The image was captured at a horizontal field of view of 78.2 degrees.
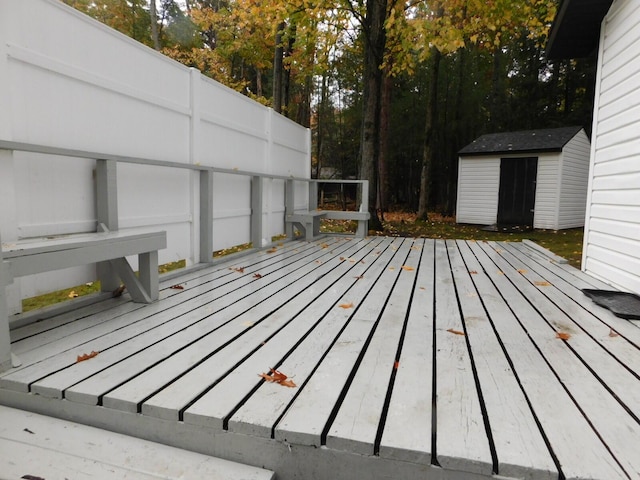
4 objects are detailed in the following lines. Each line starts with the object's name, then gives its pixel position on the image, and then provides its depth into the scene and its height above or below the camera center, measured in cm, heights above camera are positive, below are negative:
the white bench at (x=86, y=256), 149 -29
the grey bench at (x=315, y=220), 555 -29
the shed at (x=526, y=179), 1074 +74
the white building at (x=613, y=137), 291 +57
